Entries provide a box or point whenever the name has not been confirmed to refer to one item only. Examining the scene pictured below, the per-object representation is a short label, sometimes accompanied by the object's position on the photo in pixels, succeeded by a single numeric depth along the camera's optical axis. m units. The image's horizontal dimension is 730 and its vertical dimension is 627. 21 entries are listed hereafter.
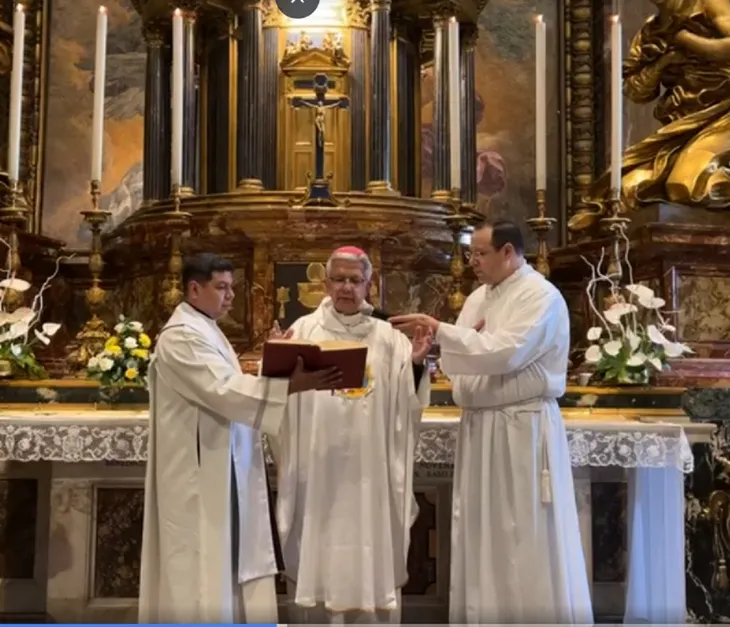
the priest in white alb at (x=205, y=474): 4.11
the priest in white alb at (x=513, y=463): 4.30
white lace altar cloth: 4.78
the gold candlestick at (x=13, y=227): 5.55
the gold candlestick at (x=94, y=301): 5.45
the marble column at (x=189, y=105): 7.57
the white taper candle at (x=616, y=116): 5.46
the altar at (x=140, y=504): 4.80
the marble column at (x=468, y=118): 8.06
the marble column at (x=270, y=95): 7.47
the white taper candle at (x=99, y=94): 5.60
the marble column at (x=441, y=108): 7.77
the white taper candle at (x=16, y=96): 5.64
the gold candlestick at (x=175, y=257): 5.48
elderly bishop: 4.39
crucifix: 6.33
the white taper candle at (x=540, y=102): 5.52
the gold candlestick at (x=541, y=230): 5.36
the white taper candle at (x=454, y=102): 5.64
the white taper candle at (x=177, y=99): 5.62
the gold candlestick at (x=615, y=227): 5.32
